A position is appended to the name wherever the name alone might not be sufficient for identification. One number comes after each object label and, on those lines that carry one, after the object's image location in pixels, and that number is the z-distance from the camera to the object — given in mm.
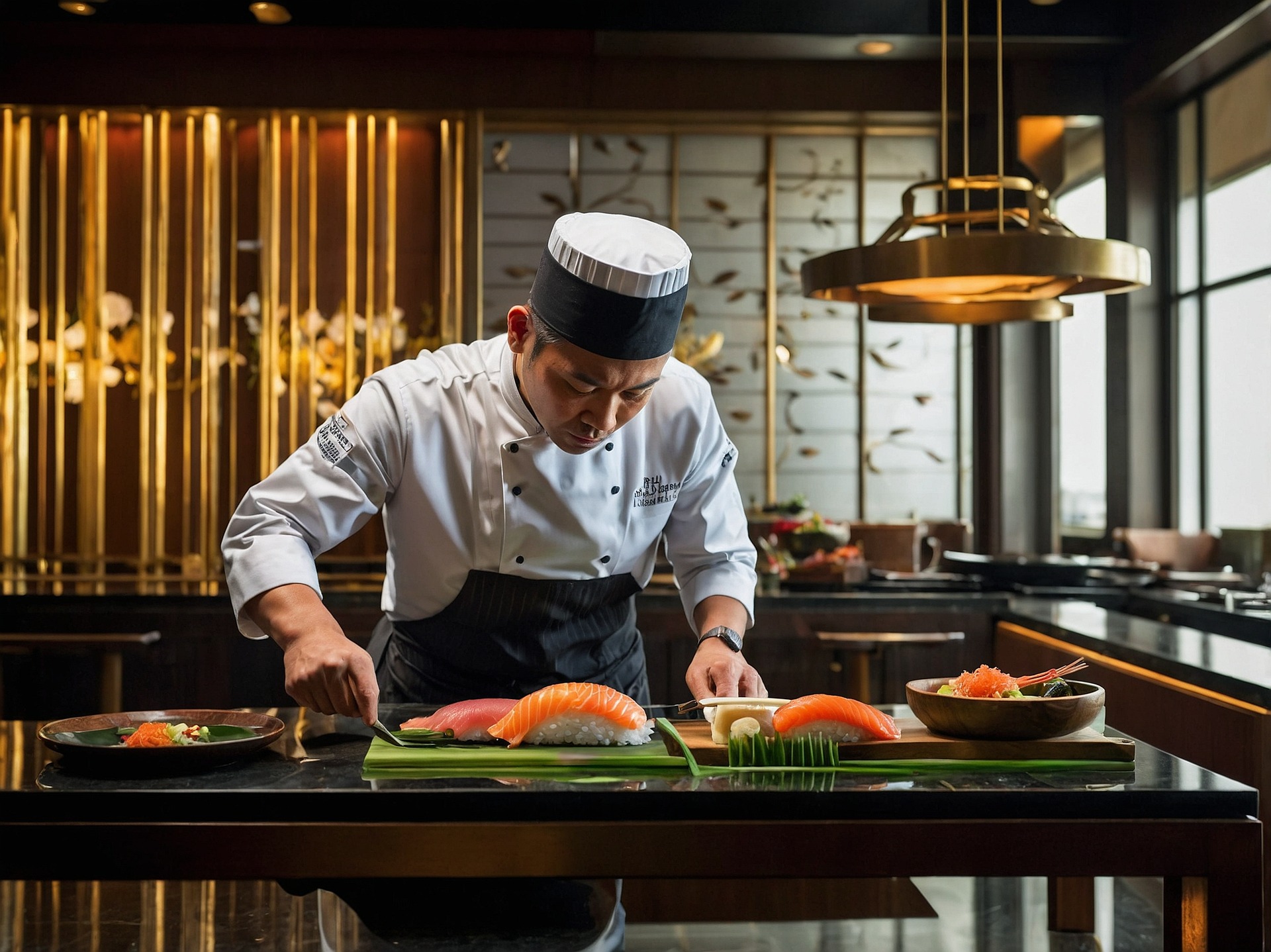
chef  1668
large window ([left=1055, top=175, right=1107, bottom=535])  7285
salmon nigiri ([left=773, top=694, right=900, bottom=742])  1451
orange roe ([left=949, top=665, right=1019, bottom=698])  1499
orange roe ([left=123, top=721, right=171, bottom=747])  1387
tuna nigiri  1511
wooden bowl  1435
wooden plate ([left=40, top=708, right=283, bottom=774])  1336
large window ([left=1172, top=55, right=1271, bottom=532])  6121
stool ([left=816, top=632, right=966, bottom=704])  3496
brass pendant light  2166
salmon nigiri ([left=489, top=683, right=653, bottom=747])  1464
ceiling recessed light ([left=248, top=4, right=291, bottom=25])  5746
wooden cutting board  1421
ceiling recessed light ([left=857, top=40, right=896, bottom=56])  6070
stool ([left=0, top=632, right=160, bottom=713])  3445
